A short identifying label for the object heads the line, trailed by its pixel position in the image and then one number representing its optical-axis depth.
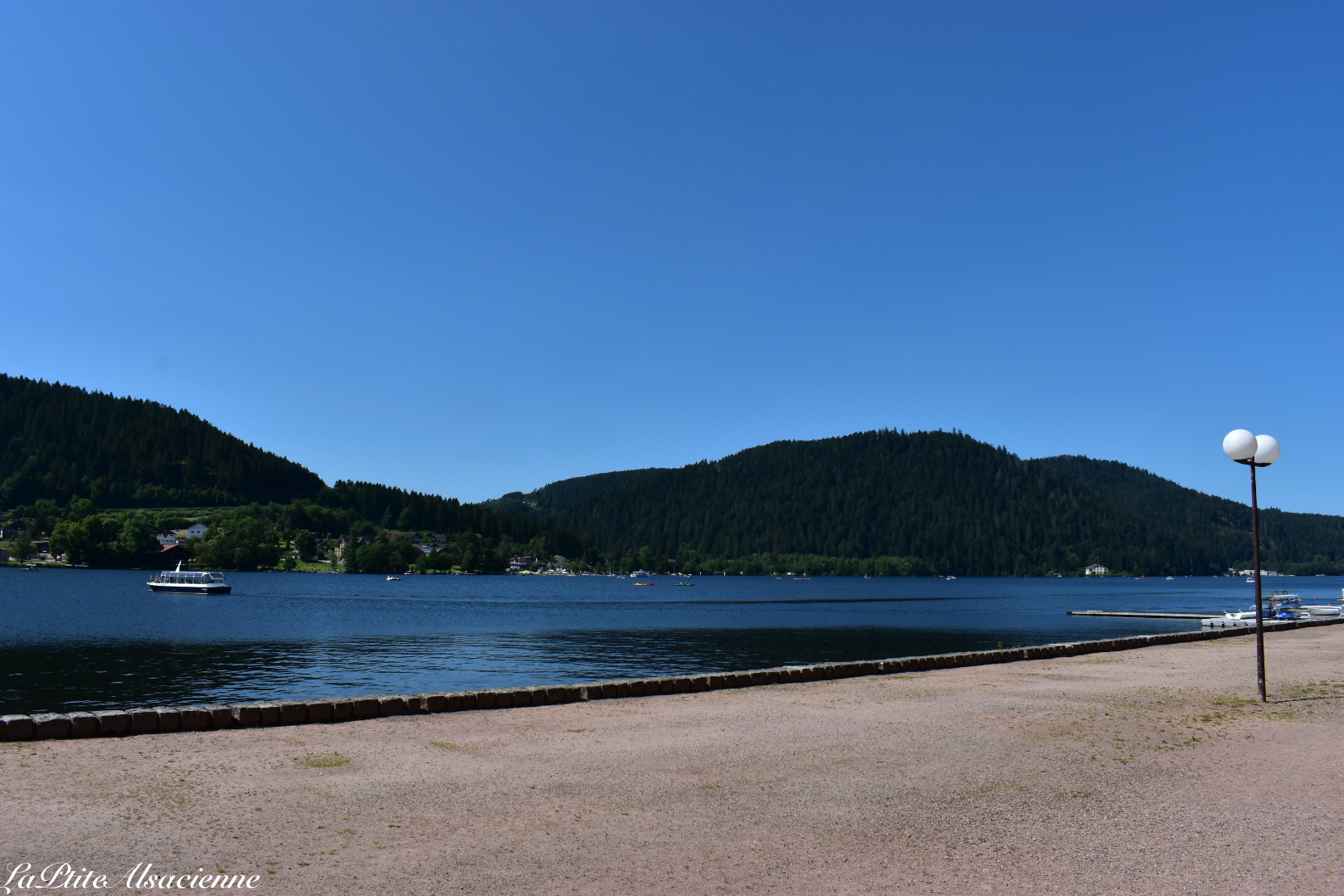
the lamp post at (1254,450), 18.50
